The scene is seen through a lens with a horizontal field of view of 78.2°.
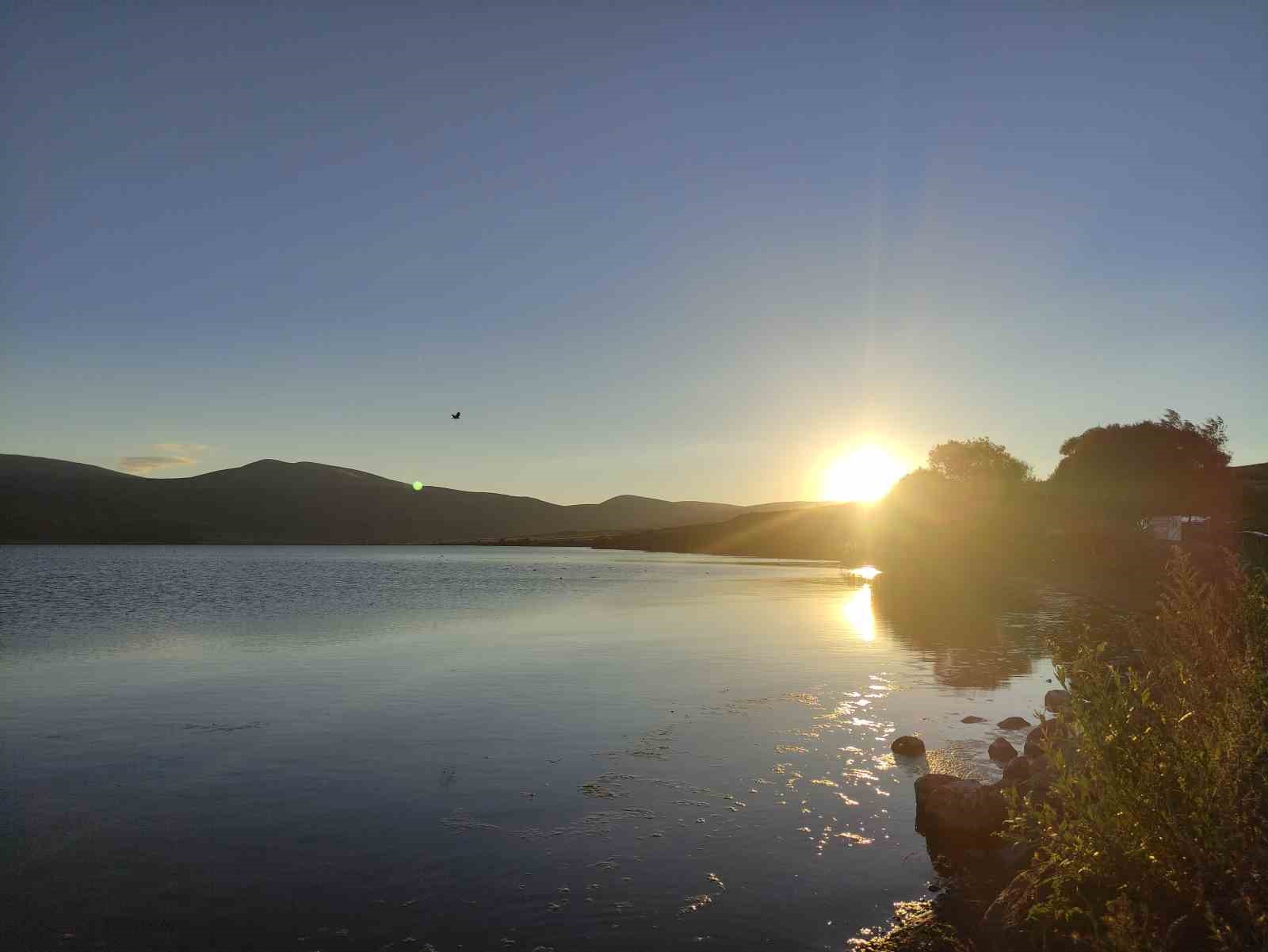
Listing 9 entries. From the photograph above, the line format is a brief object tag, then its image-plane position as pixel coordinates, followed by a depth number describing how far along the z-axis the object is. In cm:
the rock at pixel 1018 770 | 1557
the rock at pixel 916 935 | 1036
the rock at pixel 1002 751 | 1878
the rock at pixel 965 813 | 1380
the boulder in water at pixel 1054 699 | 2181
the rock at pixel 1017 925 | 930
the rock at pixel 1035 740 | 1709
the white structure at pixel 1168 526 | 8350
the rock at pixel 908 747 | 1970
